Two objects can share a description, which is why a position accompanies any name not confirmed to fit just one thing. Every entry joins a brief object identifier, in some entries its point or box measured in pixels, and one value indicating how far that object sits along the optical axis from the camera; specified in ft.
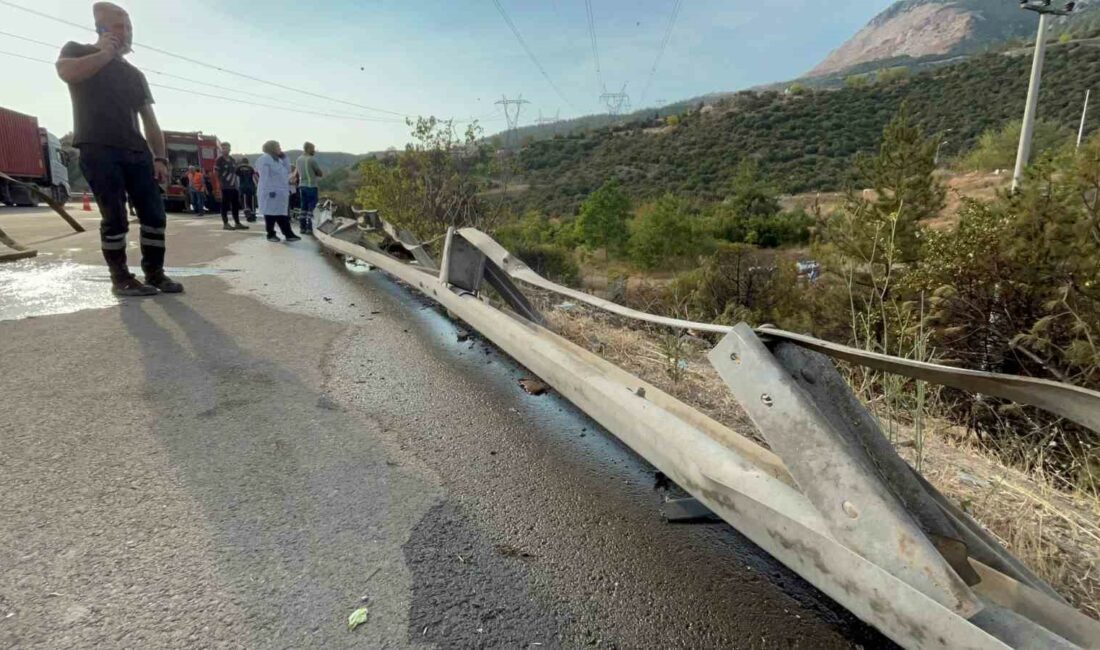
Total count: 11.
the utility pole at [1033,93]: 72.96
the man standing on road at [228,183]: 46.47
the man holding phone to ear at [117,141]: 15.96
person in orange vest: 71.56
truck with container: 83.97
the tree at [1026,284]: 12.94
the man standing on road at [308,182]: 40.75
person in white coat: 34.40
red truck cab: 77.10
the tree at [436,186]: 37.17
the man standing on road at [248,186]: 54.75
